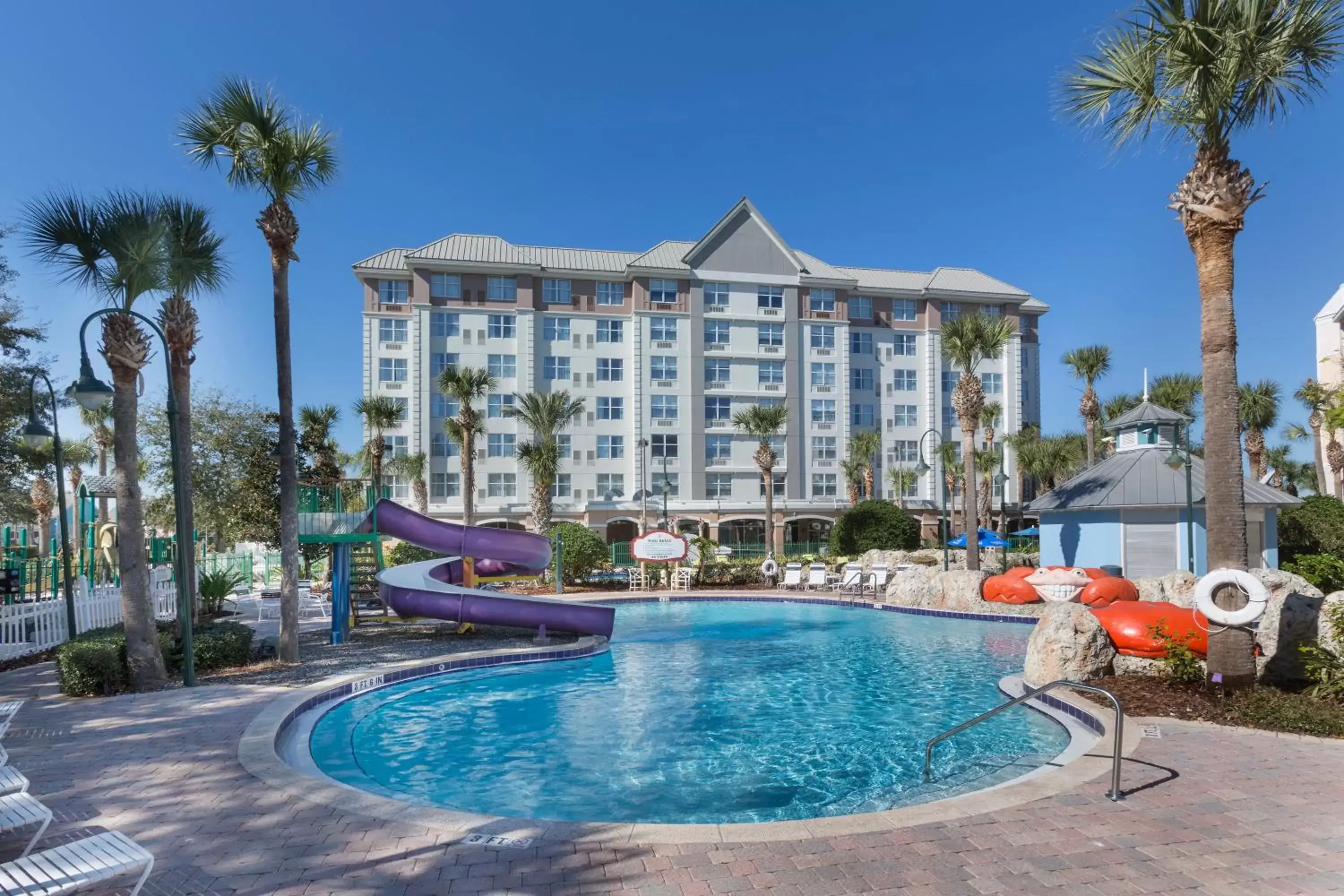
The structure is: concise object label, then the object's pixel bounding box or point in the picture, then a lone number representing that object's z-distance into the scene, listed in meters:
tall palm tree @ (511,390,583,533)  29.64
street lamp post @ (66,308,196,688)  9.63
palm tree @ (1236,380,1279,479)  40.62
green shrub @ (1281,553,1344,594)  16.11
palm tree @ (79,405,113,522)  41.34
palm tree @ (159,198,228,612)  12.36
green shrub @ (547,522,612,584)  27.34
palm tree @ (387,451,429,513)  42.47
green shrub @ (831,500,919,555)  38.06
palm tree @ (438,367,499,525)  31.58
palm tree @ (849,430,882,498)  48.81
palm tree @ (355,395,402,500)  35.16
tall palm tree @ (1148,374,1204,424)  39.31
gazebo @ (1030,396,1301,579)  22.95
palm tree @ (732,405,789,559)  38.91
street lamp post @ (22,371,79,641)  12.39
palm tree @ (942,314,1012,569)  26.42
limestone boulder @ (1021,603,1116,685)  10.27
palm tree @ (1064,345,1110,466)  39.69
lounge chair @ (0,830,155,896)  3.81
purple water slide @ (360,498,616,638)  15.93
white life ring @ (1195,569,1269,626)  8.65
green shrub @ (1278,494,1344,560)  24.94
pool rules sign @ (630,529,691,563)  26.98
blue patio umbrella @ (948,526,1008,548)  32.31
